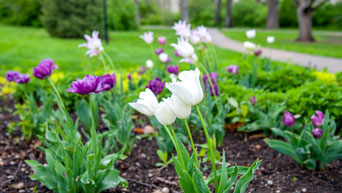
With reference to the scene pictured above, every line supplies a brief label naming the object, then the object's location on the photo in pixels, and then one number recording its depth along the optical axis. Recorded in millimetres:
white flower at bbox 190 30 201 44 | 3094
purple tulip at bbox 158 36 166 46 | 3825
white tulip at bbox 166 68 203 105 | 1204
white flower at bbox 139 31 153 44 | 3406
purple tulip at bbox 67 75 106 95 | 1636
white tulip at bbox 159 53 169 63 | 3684
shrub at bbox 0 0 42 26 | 19188
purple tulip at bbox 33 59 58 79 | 2072
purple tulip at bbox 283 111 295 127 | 2262
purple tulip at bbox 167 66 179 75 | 3170
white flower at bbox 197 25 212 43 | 3264
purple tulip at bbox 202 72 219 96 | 2922
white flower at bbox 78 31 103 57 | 2721
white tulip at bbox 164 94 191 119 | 1267
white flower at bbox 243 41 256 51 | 3734
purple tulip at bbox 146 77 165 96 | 2430
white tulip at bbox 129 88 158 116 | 1323
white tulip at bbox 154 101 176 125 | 1297
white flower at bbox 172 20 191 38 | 3053
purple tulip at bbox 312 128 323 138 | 2102
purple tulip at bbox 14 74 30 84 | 2703
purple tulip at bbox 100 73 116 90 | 2416
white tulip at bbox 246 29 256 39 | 3770
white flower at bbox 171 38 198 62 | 2580
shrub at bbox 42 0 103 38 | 12109
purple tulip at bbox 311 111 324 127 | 2201
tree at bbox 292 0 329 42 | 12305
